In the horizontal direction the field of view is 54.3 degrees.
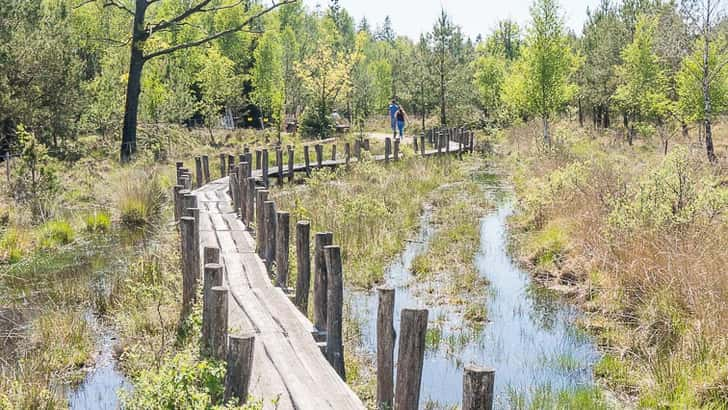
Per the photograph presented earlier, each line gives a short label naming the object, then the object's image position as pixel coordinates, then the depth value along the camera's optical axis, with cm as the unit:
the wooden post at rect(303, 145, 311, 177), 2047
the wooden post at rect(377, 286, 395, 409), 539
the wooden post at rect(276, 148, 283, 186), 1964
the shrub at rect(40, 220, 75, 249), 1197
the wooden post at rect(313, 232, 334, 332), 675
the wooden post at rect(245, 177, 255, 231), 1123
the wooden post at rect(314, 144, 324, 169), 2125
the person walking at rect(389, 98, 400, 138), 2739
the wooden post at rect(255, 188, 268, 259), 939
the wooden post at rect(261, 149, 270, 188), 1859
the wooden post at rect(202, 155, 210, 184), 1772
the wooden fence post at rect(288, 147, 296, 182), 2006
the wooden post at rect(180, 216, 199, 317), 761
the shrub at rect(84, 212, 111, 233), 1322
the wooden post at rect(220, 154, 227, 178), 1955
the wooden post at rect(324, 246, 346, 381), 635
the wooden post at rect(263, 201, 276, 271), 870
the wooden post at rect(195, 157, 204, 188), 1752
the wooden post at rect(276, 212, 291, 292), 806
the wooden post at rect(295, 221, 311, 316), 747
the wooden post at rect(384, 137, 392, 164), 2324
